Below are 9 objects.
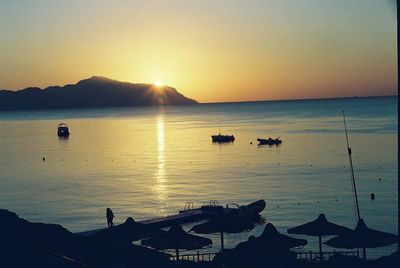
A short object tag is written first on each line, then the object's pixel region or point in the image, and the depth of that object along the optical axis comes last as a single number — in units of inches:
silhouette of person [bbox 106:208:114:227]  1736.2
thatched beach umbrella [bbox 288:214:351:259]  1034.1
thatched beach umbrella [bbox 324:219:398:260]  941.8
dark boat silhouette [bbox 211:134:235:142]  5876.0
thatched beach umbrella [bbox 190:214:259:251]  1105.7
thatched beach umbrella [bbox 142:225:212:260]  1003.9
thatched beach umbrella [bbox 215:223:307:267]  906.1
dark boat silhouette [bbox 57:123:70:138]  7436.0
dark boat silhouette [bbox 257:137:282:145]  5339.6
